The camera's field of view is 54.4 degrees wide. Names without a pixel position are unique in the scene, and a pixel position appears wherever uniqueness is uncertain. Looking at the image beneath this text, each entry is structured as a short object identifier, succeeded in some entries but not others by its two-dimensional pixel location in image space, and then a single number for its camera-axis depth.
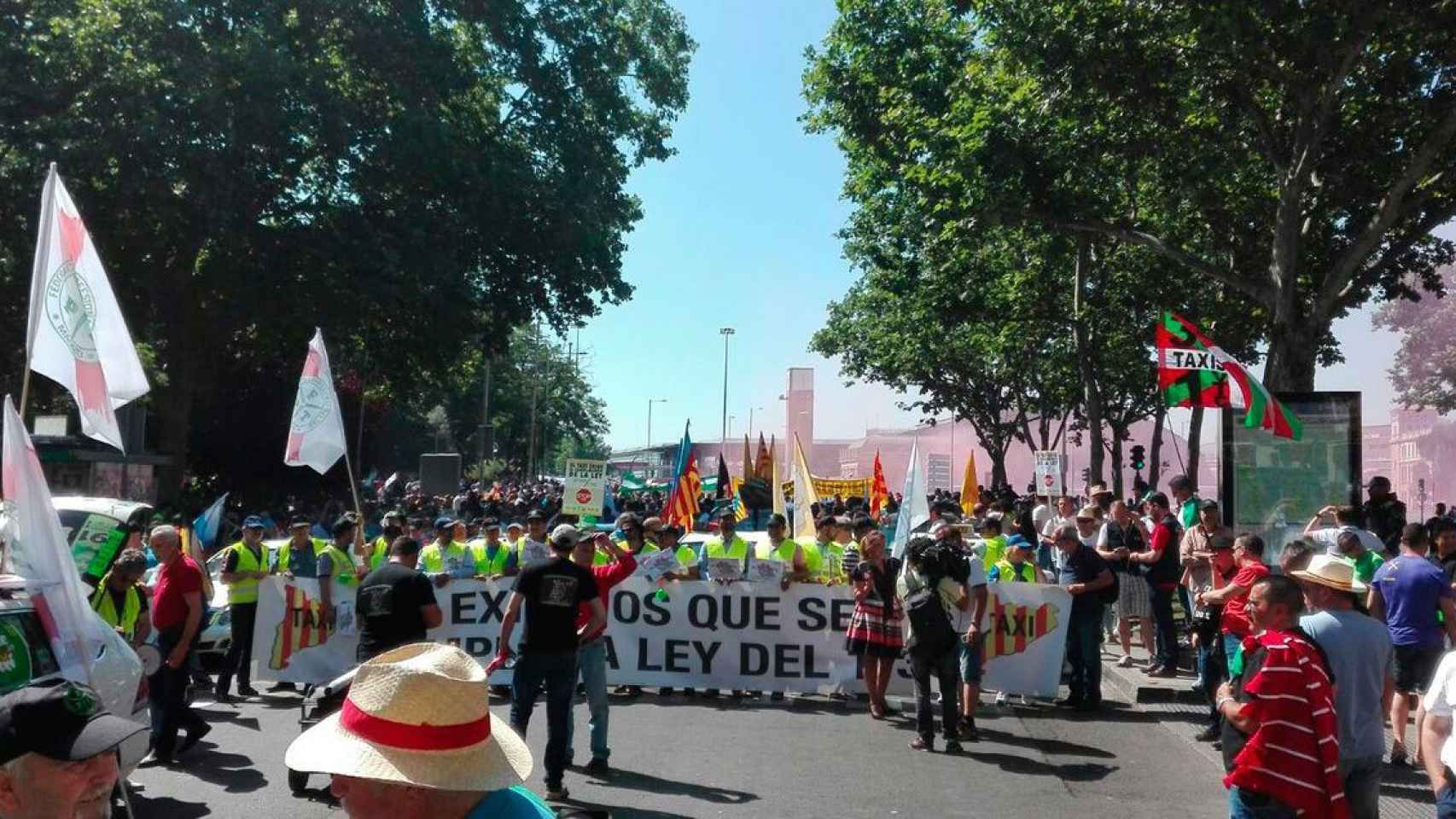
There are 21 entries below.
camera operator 10.50
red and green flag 16.22
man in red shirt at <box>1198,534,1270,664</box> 7.97
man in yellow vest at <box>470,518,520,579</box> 14.87
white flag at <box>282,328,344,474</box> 11.95
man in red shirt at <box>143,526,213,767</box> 9.87
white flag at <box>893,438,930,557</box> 13.45
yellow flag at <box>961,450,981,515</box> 28.51
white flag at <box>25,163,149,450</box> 6.79
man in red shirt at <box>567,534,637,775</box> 9.53
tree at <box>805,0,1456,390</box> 17.22
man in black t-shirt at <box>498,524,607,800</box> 8.80
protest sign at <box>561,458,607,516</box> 23.61
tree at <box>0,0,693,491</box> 25.86
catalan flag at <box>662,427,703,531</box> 21.41
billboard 15.99
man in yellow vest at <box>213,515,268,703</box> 13.30
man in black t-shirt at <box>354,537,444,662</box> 8.69
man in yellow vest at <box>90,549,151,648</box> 10.20
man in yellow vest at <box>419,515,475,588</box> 14.76
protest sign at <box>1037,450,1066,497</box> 27.13
